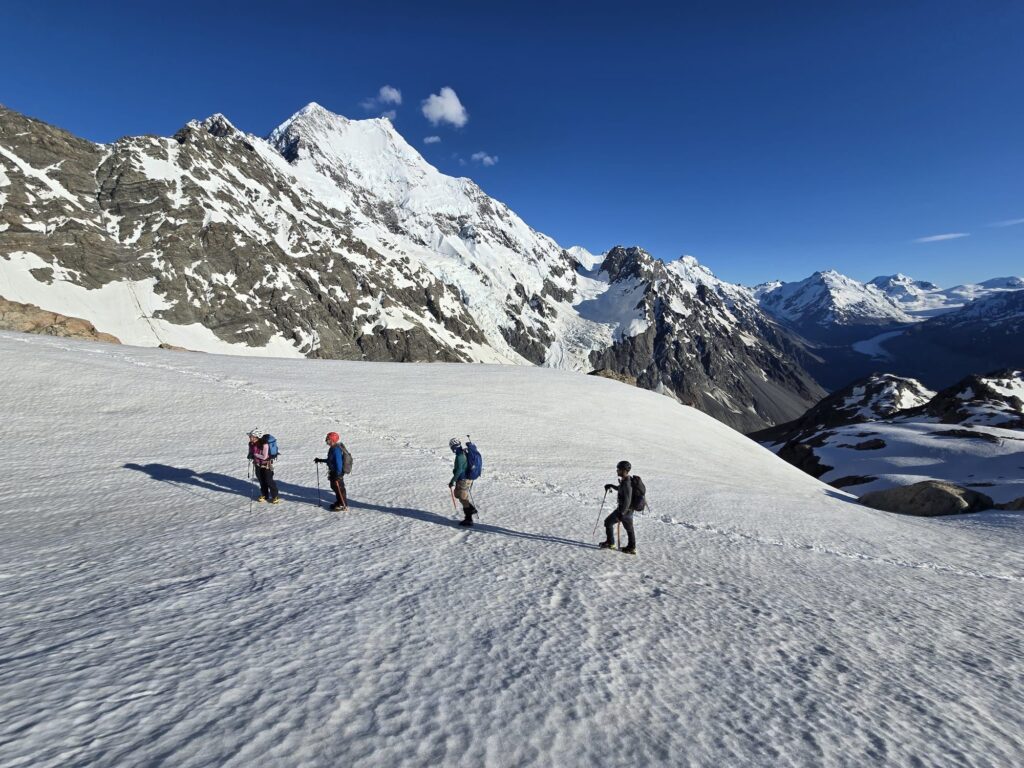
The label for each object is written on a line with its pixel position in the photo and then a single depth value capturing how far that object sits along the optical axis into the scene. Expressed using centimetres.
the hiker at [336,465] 1165
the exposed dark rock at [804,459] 6631
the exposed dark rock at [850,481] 4944
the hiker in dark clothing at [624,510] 1072
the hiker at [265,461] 1183
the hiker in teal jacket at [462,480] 1145
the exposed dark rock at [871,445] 6588
